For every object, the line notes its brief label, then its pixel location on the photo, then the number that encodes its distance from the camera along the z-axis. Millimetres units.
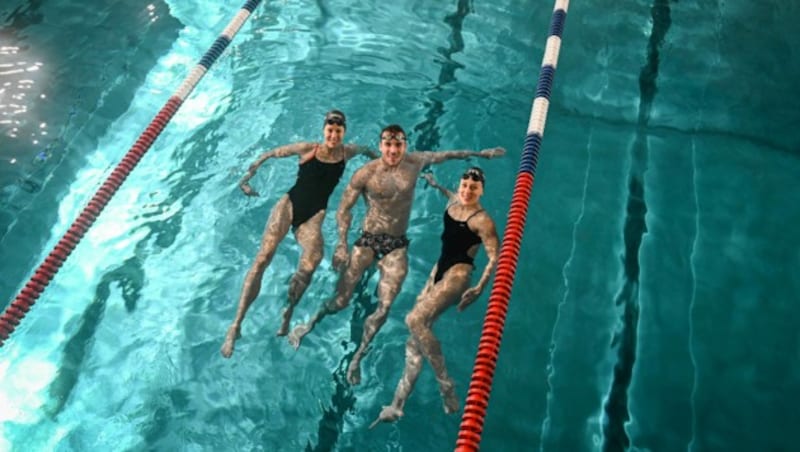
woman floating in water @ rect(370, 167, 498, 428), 3473
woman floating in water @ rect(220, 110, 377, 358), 3766
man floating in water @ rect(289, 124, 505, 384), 3779
